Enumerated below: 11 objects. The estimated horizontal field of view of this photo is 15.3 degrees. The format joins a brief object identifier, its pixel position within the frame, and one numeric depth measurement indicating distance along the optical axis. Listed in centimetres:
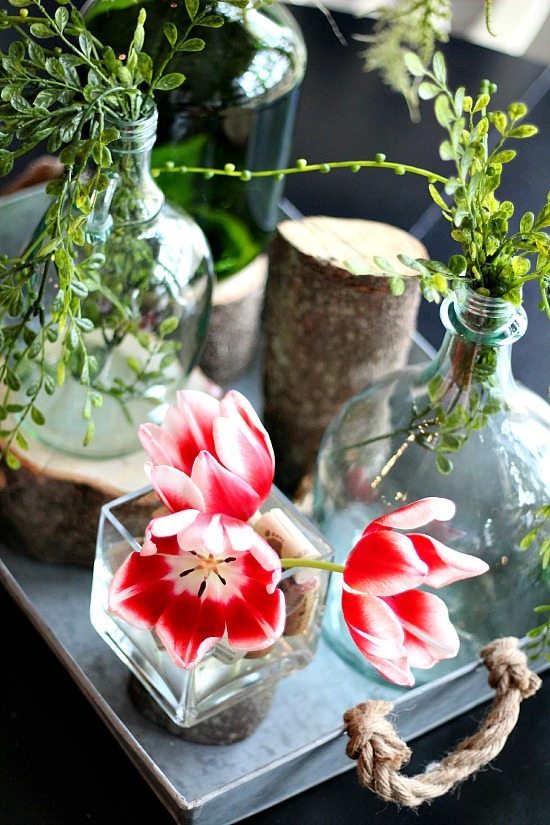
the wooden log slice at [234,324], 172
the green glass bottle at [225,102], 153
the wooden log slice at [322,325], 158
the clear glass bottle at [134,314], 145
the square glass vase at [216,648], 138
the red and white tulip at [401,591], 124
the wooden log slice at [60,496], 152
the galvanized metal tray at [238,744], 139
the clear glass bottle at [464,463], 140
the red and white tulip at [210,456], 126
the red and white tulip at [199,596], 127
